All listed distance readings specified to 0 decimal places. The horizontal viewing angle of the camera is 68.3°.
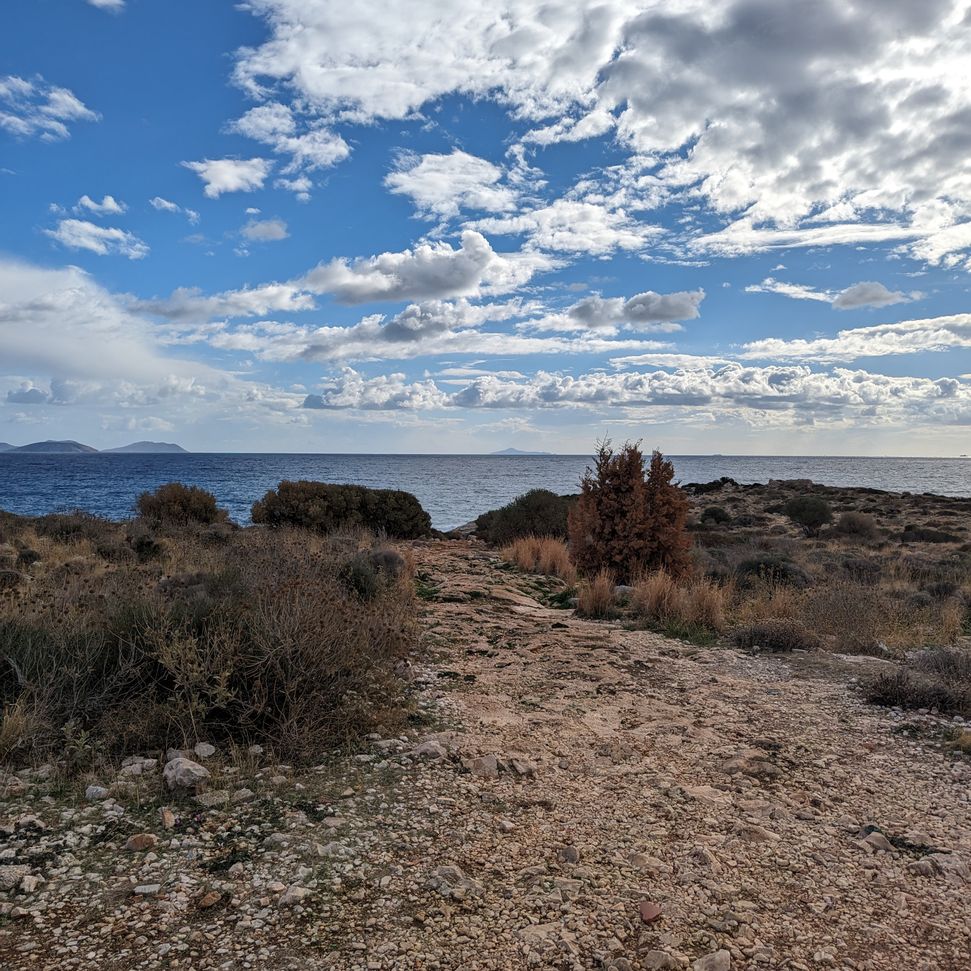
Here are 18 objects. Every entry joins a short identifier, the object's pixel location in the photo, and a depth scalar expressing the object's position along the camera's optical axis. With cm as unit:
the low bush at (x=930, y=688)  616
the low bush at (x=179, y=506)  1894
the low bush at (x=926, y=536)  2658
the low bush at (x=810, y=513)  3056
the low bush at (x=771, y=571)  1298
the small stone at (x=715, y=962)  278
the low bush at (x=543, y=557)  1451
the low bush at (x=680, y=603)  968
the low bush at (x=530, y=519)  1977
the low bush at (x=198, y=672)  469
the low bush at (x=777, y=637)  854
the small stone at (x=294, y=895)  309
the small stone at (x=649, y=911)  310
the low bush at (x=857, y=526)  2798
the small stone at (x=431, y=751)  478
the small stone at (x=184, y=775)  408
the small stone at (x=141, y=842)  349
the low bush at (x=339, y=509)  1839
